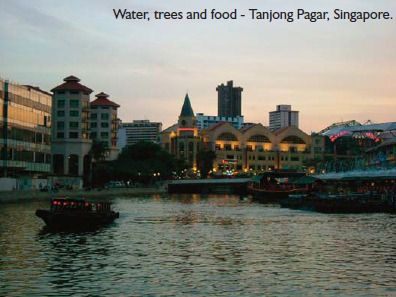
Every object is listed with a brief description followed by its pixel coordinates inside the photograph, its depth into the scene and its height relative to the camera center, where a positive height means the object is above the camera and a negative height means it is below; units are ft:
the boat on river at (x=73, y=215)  251.39 -7.29
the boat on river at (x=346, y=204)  374.43 -3.87
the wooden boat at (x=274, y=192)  596.05 +3.47
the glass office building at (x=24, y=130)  510.99 +48.90
